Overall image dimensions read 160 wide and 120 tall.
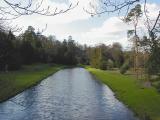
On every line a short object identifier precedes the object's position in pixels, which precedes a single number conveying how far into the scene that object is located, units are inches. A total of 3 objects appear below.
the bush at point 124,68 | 1077.2
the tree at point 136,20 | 756.9
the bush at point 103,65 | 1566.8
